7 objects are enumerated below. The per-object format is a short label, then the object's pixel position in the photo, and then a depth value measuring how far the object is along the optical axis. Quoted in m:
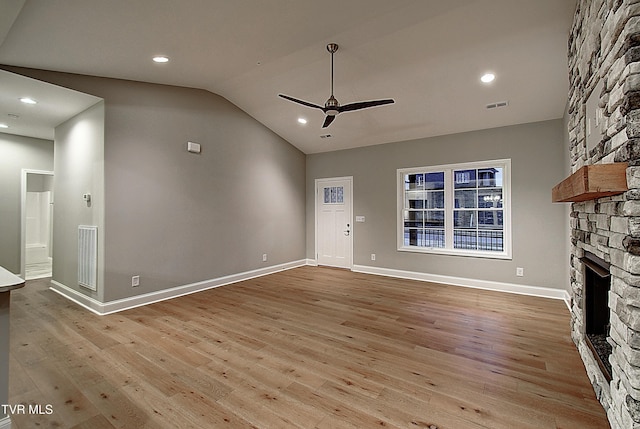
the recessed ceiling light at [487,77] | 3.86
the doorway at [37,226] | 5.79
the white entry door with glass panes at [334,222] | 6.85
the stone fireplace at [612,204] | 1.51
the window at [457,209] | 5.14
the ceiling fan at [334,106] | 3.59
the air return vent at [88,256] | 4.06
